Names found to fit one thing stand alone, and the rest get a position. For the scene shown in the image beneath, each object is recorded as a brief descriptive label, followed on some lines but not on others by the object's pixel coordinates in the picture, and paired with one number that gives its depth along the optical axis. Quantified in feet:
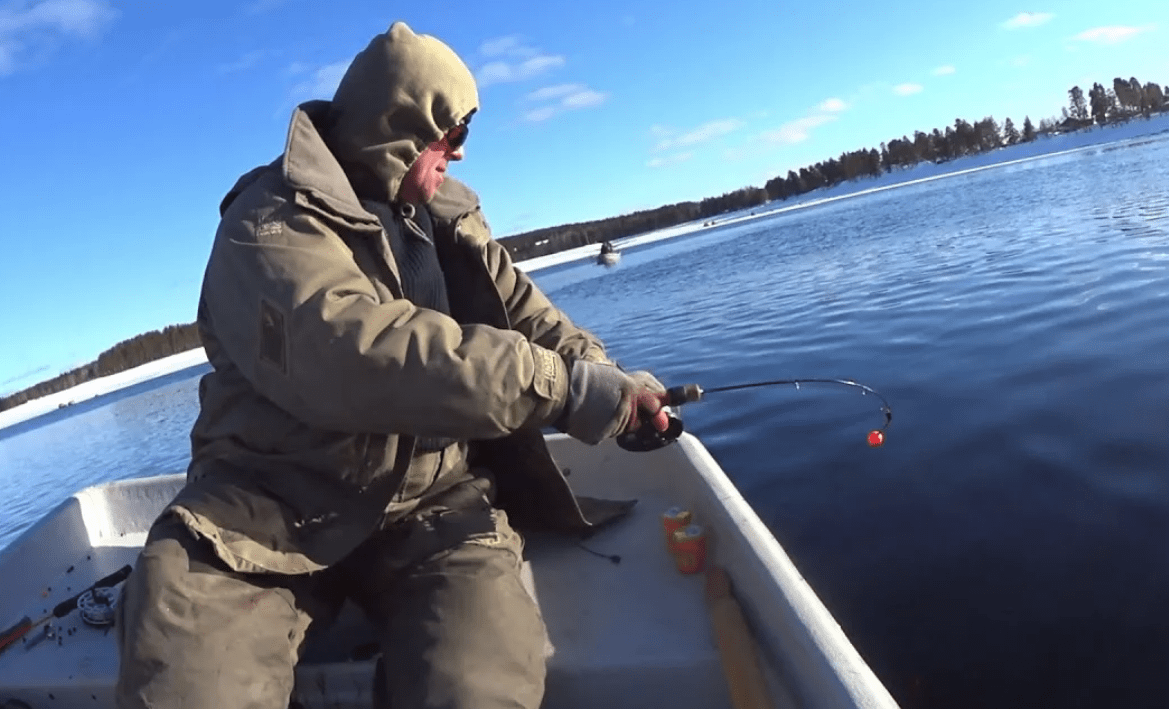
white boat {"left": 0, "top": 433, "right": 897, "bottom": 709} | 6.31
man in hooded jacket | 5.93
